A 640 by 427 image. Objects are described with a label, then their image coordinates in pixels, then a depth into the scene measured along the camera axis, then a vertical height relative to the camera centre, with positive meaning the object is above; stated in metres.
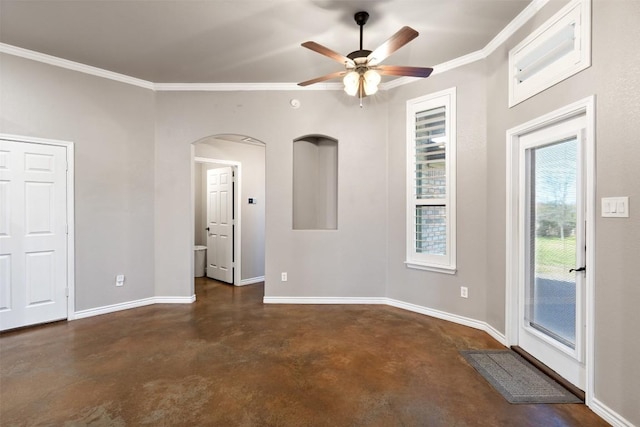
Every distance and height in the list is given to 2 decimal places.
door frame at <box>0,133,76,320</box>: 3.65 -0.24
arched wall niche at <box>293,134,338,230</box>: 4.57 +0.43
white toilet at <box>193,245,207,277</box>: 6.09 -0.98
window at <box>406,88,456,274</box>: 3.63 +0.39
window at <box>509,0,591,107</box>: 2.11 +1.28
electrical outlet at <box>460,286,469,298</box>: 3.52 -0.91
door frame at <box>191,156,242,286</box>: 5.41 -0.18
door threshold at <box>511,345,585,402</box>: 2.17 -1.26
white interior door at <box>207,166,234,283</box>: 5.52 -0.23
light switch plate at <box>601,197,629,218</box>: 1.83 +0.04
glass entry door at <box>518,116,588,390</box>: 2.24 -0.28
